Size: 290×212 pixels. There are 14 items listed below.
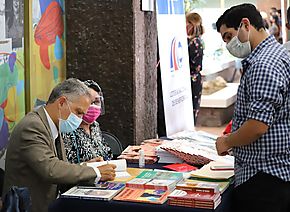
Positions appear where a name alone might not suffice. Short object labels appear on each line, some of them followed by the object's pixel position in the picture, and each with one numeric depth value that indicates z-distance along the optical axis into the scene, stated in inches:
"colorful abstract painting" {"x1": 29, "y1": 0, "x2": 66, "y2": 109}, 162.4
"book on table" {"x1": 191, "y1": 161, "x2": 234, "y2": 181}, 128.4
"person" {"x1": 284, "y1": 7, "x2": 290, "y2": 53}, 204.4
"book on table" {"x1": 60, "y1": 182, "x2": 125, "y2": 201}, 113.7
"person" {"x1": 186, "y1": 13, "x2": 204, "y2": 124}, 263.7
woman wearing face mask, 147.7
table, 109.4
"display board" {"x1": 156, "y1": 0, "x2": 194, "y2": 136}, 187.6
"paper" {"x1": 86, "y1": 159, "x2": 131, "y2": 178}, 133.3
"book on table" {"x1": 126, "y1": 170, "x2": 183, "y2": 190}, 120.0
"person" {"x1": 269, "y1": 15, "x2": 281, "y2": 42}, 460.8
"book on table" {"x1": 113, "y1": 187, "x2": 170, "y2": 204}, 111.8
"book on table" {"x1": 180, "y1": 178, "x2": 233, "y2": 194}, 116.3
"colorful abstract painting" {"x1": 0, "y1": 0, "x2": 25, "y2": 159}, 149.2
